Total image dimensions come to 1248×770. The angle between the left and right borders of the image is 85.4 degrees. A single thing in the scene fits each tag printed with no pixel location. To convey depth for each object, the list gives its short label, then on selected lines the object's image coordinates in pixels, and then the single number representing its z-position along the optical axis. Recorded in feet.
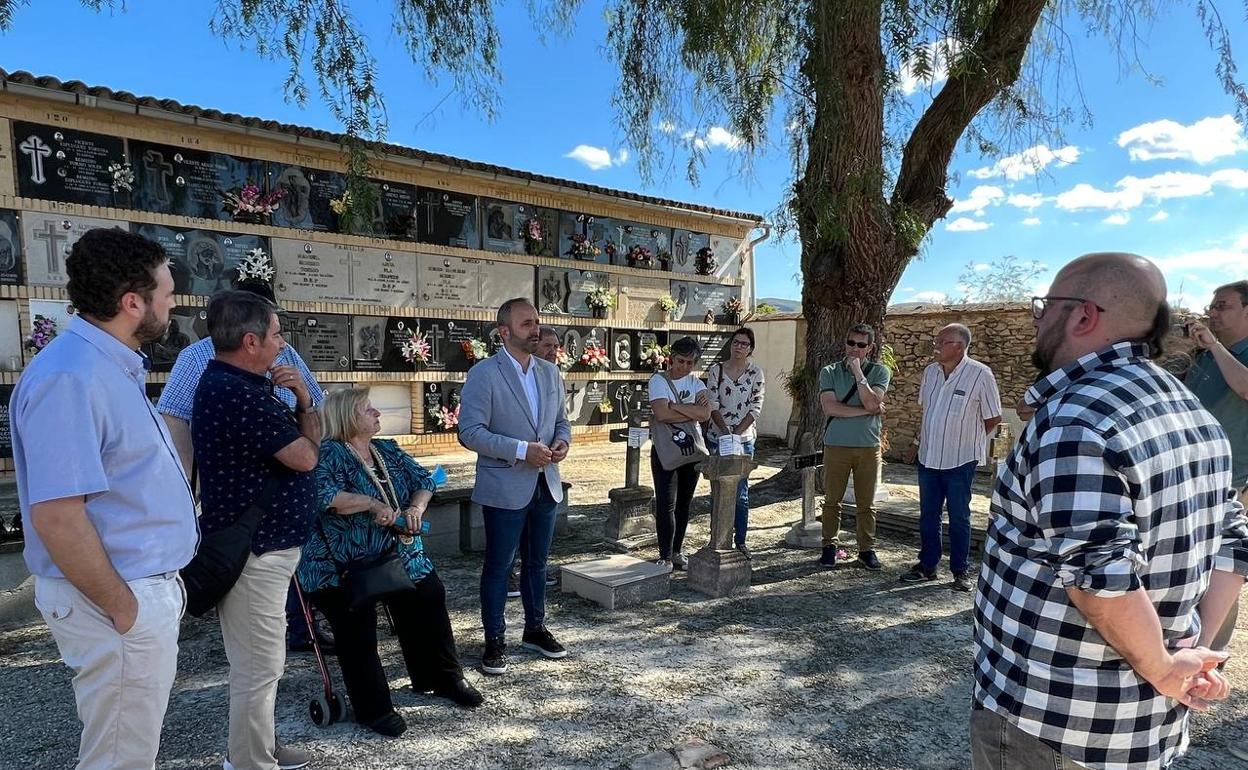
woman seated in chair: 9.12
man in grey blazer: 11.12
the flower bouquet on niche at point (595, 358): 37.22
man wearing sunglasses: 16.35
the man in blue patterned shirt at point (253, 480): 7.27
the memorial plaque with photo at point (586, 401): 37.11
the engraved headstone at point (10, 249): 22.17
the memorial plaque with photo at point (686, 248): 41.93
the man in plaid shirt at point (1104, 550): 4.26
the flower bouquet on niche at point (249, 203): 26.40
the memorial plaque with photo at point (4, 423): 22.59
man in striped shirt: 14.93
